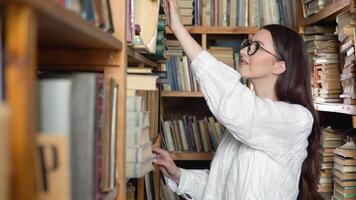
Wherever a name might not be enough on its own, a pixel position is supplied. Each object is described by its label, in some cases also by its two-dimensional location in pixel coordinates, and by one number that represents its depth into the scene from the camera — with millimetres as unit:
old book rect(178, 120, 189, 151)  2543
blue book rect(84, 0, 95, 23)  631
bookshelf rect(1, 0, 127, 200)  399
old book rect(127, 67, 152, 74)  1137
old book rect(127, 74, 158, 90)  1082
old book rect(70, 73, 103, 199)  623
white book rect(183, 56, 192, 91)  2504
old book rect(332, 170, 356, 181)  1937
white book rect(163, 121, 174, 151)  2525
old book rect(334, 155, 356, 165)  1923
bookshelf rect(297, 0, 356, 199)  1807
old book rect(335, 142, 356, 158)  1918
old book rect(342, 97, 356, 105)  1742
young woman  1301
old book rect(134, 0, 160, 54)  1177
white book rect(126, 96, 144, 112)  1001
